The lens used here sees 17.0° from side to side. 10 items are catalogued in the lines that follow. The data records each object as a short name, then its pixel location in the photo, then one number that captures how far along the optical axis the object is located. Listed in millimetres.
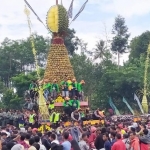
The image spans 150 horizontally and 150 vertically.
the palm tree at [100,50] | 58134
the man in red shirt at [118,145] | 11984
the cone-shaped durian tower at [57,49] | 31812
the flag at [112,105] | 44300
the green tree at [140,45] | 60344
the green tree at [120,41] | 64462
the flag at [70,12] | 32375
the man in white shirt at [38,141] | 11476
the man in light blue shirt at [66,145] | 11521
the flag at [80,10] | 31759
